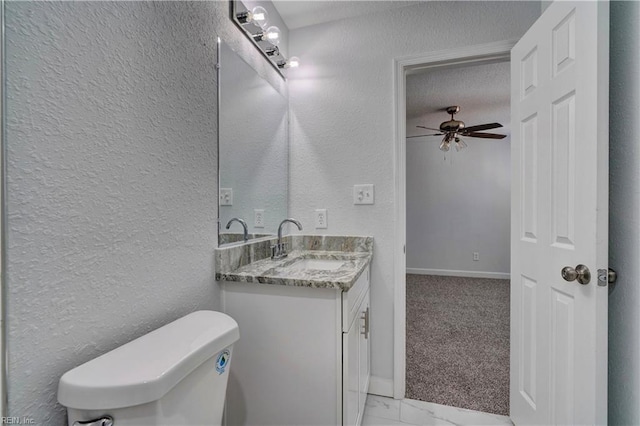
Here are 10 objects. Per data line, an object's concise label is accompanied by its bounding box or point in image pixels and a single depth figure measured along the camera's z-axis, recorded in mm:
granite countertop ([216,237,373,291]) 1117
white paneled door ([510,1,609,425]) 951
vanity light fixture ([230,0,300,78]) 1415
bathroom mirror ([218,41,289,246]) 1336
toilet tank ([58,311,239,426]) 602
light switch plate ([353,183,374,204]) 1801
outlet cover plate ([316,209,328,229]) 1900
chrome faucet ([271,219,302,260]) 1638
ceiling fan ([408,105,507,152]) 3357
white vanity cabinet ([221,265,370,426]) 1116
